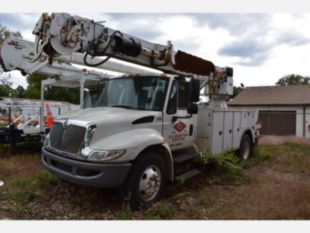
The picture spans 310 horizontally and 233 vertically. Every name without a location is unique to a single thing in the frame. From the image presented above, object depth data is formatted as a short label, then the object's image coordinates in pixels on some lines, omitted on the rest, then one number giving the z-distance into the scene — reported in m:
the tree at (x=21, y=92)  43.46
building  19.12
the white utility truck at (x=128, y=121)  4.11
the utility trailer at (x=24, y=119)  8.24
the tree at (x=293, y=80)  52.50
